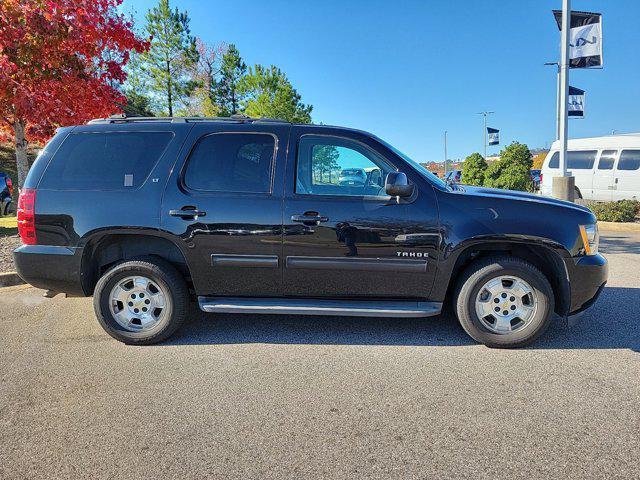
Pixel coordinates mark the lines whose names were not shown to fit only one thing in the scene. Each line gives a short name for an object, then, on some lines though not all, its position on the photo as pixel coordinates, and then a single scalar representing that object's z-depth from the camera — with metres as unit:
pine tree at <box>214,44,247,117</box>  26.39
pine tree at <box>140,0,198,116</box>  24.06
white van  13.41
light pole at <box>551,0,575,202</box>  9.96
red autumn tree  6.46
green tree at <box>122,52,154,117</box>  24.91
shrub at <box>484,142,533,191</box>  16.64
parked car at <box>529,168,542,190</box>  18.18
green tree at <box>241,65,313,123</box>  22.47
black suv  3.69
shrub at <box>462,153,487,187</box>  18.41
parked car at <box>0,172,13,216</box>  11.99
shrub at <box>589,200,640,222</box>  11.04
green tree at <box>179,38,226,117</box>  25.34
